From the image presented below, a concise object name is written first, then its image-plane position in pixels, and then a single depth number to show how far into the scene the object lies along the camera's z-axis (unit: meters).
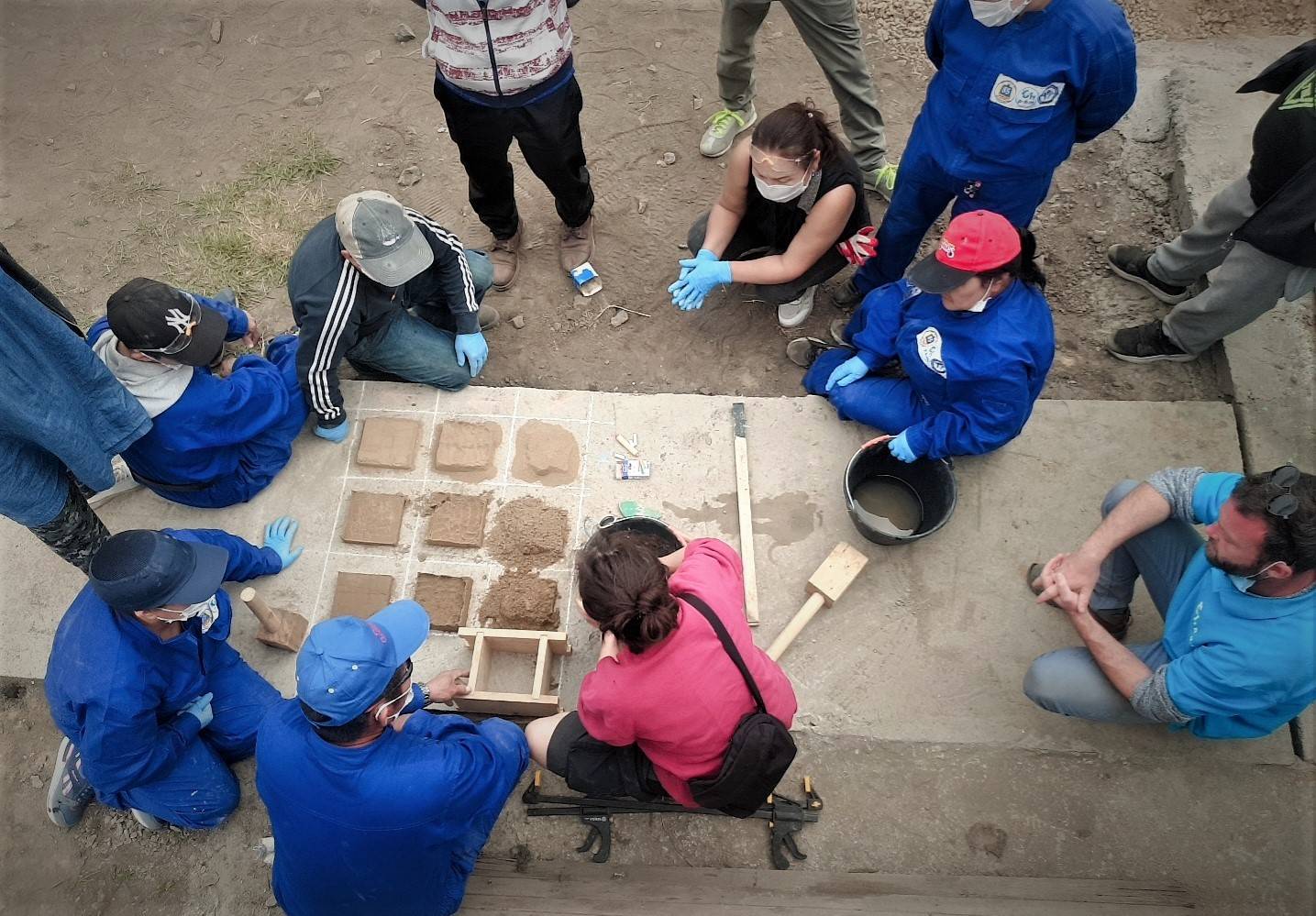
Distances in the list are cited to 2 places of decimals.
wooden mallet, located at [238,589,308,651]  2.96
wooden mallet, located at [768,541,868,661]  3.04
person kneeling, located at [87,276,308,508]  2.74
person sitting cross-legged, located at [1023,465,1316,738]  2.24
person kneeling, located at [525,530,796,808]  2.17
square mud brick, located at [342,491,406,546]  3.28
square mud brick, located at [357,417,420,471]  3.42
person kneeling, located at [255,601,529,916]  2.23
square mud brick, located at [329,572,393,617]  3.15
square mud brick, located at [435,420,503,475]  3.40
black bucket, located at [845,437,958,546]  3.10
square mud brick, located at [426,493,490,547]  3.25
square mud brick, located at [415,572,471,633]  3.13
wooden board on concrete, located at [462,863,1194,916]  2.72
